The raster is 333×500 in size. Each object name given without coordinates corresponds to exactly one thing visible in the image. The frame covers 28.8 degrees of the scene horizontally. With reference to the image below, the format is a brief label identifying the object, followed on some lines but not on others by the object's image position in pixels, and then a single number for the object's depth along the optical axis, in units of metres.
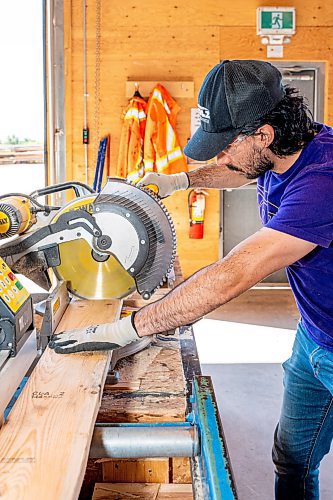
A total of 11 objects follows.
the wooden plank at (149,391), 1.48
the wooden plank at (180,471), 1.52
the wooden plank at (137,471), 1.52
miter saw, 1.84
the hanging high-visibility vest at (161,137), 5.12
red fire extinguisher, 5.39
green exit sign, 5.29
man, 1.40
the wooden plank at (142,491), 1.47
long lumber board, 1.04
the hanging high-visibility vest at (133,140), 5.13
